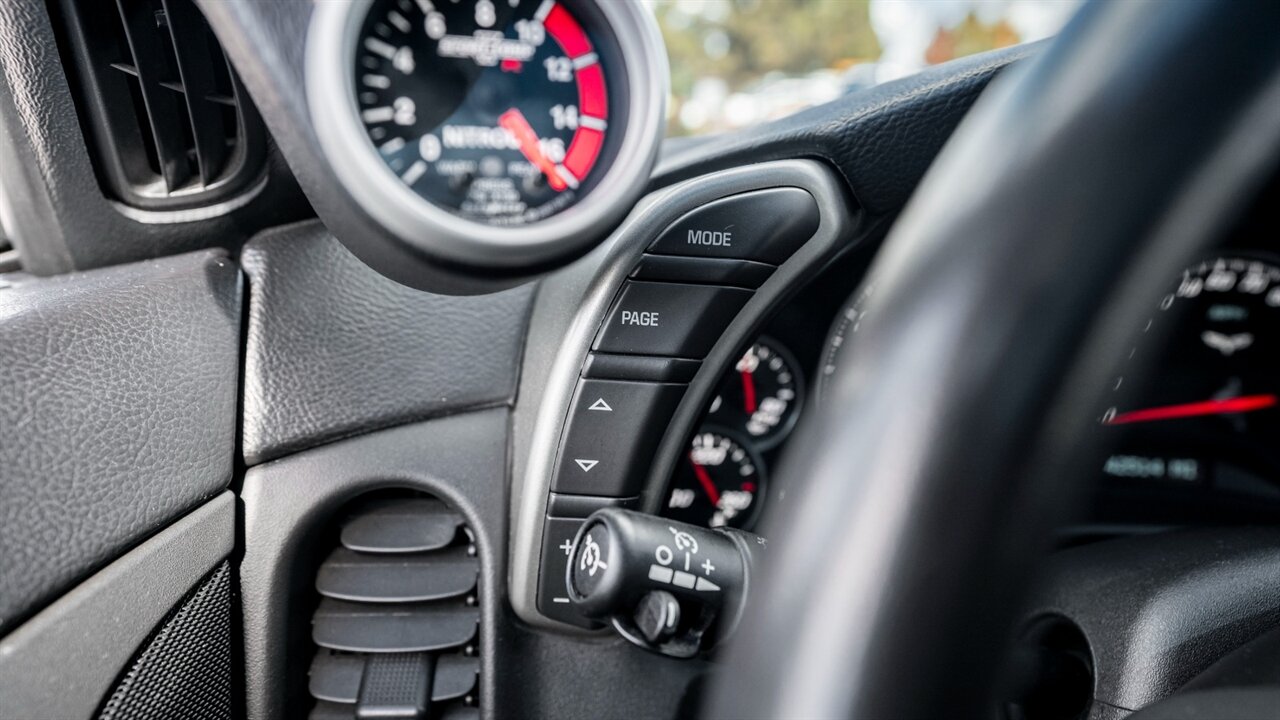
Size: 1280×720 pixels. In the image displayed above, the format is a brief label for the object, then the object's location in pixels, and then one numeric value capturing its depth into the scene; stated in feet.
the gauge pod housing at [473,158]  0.75
